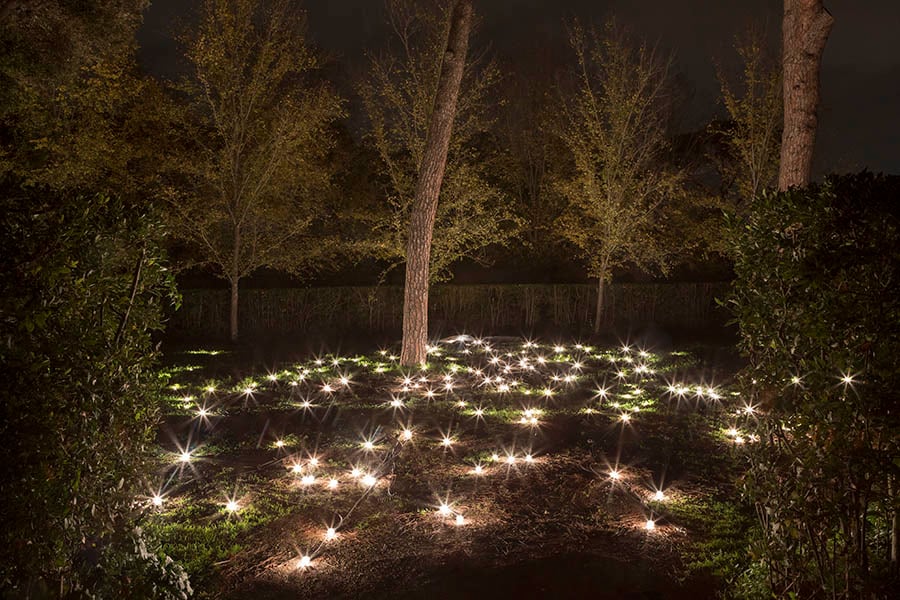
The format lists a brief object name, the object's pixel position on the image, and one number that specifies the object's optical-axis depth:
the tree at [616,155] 15.65
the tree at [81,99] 8.57
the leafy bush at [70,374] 2.37
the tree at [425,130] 13.50
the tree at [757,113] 16.42
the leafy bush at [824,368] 2.52
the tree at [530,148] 23.48
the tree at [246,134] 12.88
